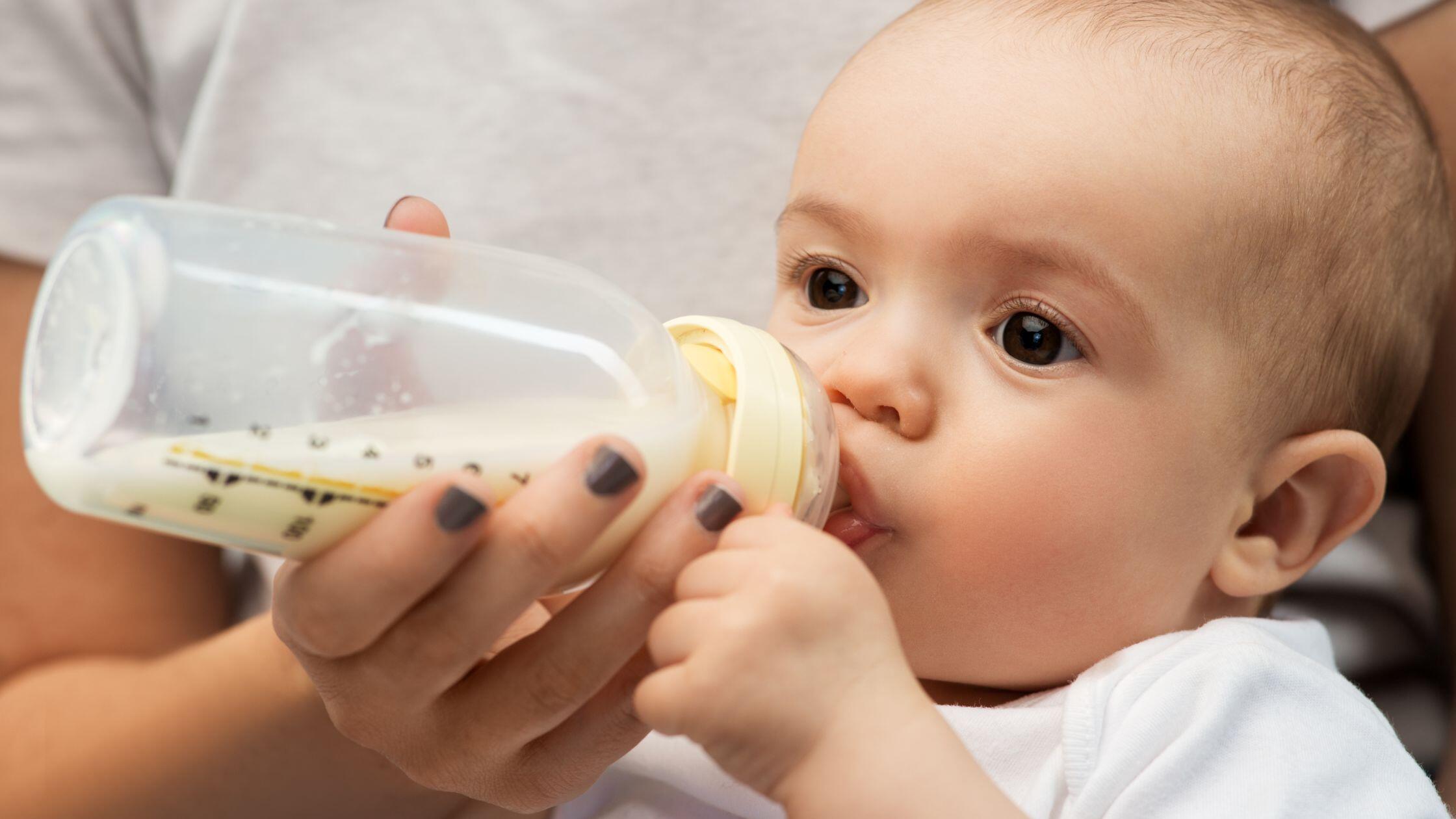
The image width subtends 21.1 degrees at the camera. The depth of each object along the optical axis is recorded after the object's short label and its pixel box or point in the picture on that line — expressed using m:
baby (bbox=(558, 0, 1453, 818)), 0.79
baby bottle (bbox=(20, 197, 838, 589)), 0.71
